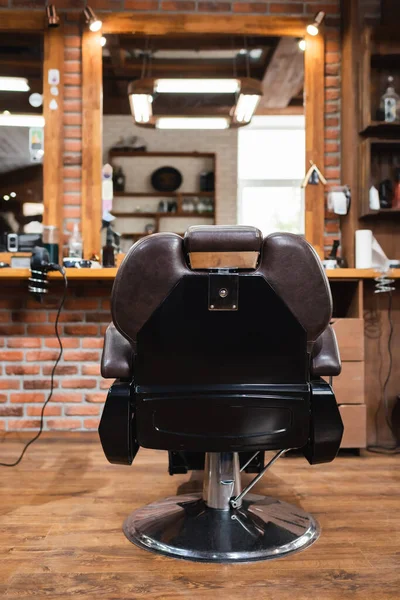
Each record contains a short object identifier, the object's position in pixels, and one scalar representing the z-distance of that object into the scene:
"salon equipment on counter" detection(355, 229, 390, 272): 2.84
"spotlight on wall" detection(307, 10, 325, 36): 3.08
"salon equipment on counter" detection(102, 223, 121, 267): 3.08
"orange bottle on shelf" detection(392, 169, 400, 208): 2.96
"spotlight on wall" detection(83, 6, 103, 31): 3.02
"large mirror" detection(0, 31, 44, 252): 3.22
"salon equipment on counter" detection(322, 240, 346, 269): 2.96
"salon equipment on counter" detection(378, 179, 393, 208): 2.94
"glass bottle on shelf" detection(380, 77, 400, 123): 2.95
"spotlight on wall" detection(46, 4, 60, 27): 3.00
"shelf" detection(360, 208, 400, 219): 2.86
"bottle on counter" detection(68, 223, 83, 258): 3.05
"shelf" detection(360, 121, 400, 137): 2.85
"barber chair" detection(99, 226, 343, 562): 1.36
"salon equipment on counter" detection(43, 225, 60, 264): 2.95
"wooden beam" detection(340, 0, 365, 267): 2.97
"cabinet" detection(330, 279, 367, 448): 2.62
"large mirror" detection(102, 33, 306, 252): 4.28
